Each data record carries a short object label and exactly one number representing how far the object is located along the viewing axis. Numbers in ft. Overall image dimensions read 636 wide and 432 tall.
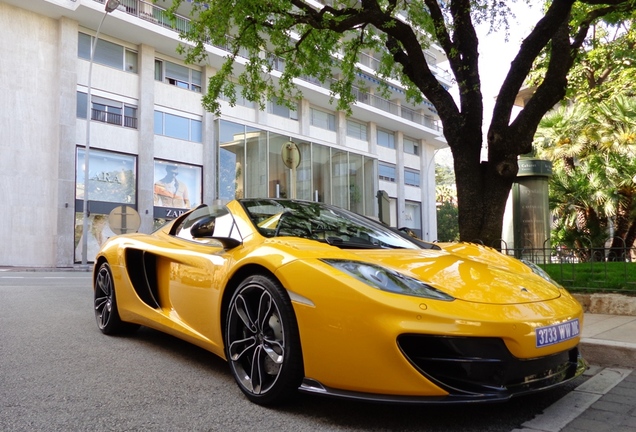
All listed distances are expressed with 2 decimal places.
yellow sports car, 7.59
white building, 69.21
